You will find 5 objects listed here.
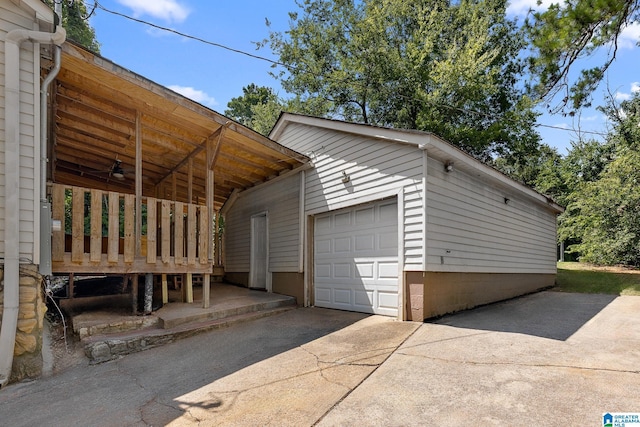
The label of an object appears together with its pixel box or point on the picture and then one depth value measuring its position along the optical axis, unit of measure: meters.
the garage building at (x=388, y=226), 6.20
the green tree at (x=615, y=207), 14.63
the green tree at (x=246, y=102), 31.86
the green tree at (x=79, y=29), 20.26
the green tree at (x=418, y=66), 15.83
